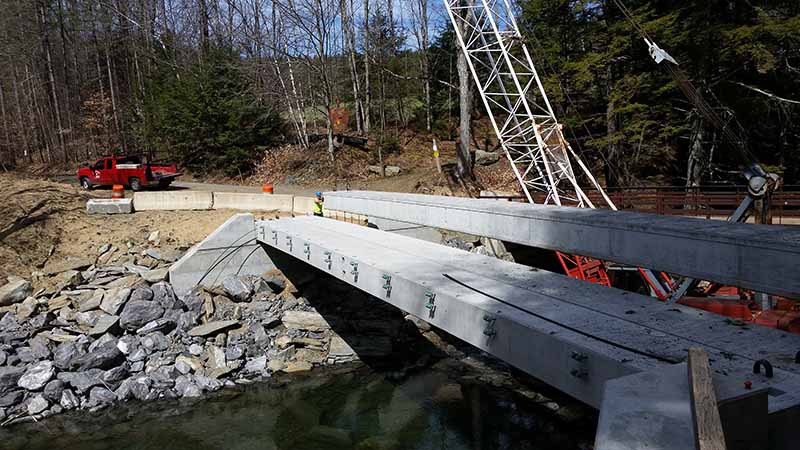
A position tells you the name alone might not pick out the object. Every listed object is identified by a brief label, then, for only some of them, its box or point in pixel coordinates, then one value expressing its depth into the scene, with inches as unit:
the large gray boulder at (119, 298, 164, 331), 514.6
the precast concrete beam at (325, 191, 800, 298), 210.9
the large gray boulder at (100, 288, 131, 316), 524.7
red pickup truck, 914.1
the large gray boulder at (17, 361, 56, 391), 433.4
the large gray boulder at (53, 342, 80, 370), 458.6
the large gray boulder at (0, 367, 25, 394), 429.1
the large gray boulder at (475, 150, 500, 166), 1127.6
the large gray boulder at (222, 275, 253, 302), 570.6
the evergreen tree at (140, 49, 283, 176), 1173.1
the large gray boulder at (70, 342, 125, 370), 459.2
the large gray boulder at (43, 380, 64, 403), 429.4
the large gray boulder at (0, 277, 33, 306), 517.0
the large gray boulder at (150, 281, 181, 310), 543.8
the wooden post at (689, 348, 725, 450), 96.7
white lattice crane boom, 804.6
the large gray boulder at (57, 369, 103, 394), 443.2
